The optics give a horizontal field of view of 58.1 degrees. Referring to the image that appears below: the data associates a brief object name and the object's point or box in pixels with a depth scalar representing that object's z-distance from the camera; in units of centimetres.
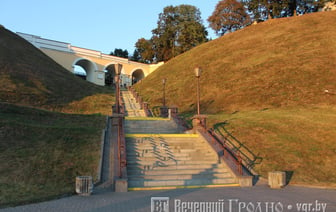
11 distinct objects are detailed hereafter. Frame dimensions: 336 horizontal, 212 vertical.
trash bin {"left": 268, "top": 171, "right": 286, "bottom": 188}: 1028
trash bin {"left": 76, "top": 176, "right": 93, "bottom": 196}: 895
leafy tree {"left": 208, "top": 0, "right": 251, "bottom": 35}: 6349
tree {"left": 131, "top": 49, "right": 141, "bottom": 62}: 7807
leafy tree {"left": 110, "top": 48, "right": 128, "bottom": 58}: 8444
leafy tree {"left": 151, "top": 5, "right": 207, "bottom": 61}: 6347
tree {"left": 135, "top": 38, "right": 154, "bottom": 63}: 6850
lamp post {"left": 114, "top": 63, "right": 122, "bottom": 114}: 1395
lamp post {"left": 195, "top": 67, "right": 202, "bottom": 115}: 1670
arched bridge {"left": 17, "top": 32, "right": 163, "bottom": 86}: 4575
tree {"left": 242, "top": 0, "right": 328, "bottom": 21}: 5772
